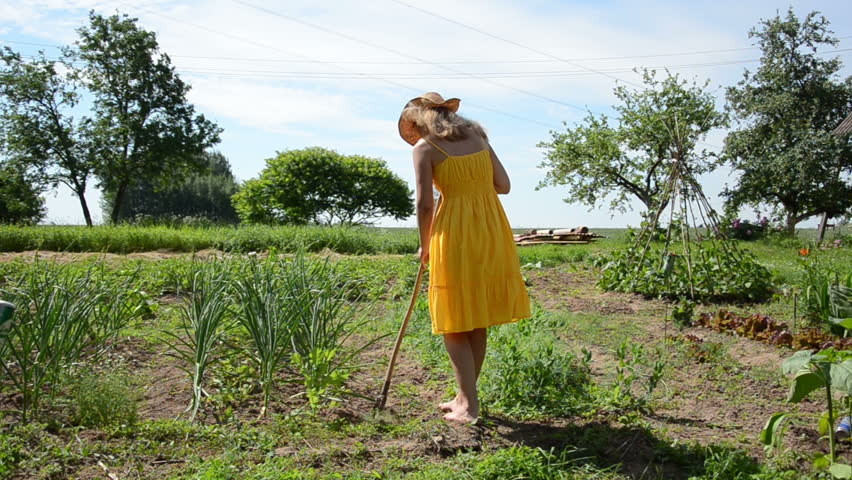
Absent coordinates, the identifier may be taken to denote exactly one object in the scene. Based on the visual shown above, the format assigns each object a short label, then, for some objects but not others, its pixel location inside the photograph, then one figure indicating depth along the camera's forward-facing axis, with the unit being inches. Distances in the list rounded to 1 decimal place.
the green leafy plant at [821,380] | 95.4
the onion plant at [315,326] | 133.9
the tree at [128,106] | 1070.4
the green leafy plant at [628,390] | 134.9
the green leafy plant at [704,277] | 258.1
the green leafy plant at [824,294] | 190.5
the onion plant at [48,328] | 126.8
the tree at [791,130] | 779.4
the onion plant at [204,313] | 131.3
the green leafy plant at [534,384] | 136.9
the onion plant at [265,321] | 134.4
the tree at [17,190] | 1023.0
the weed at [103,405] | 124.6
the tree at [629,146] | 885.2
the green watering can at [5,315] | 86.7
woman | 126.5
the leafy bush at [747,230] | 724.7
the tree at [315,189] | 903.7
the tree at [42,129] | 1020.5
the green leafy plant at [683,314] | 214.8
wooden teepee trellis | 261.9
